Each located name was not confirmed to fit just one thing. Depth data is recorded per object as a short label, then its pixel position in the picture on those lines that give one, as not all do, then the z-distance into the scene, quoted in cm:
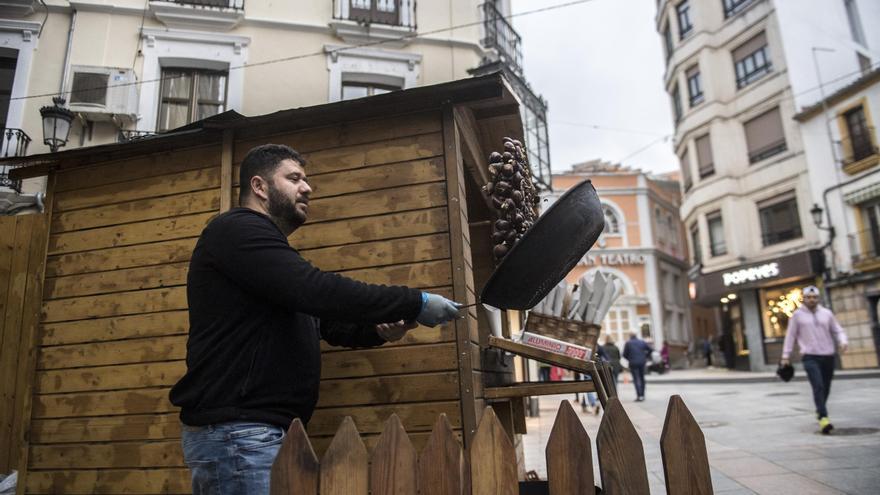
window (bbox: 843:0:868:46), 2225
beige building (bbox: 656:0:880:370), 2044
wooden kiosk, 335
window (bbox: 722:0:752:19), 2248
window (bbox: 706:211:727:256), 2361
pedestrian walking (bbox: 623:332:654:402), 1241
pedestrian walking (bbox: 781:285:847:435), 680
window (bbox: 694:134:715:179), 2373
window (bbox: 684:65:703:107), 2425
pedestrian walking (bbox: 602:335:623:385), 1310
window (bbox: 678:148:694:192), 2544
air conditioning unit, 938
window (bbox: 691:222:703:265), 2561
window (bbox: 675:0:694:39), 2488
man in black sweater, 191
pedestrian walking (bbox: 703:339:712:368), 2840
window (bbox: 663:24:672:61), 2683
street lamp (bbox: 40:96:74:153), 827
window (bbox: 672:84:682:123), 2612
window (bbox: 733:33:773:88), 2164
